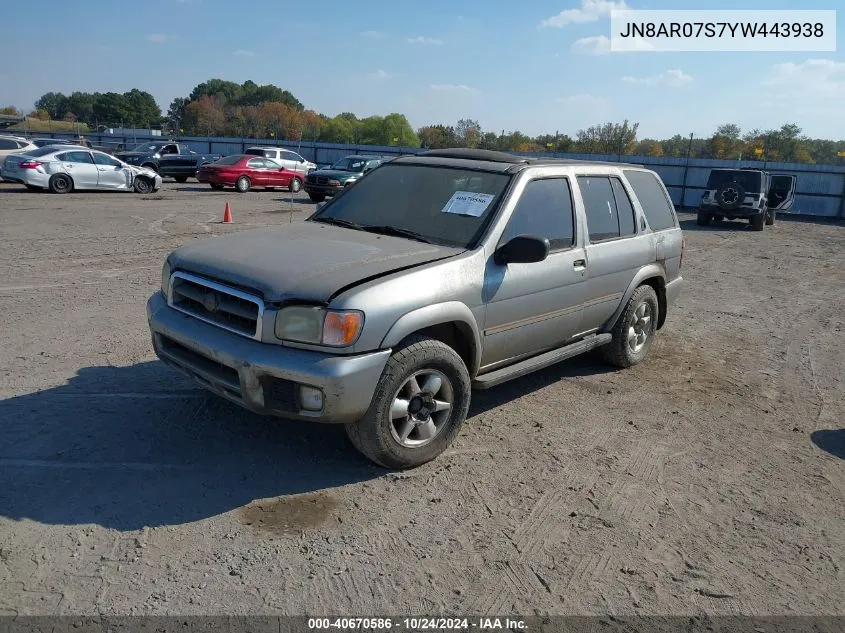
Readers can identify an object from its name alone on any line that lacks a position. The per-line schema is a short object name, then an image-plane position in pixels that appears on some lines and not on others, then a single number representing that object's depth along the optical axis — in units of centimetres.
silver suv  375
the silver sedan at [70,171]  1956
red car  2441
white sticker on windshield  478
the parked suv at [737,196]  2075
